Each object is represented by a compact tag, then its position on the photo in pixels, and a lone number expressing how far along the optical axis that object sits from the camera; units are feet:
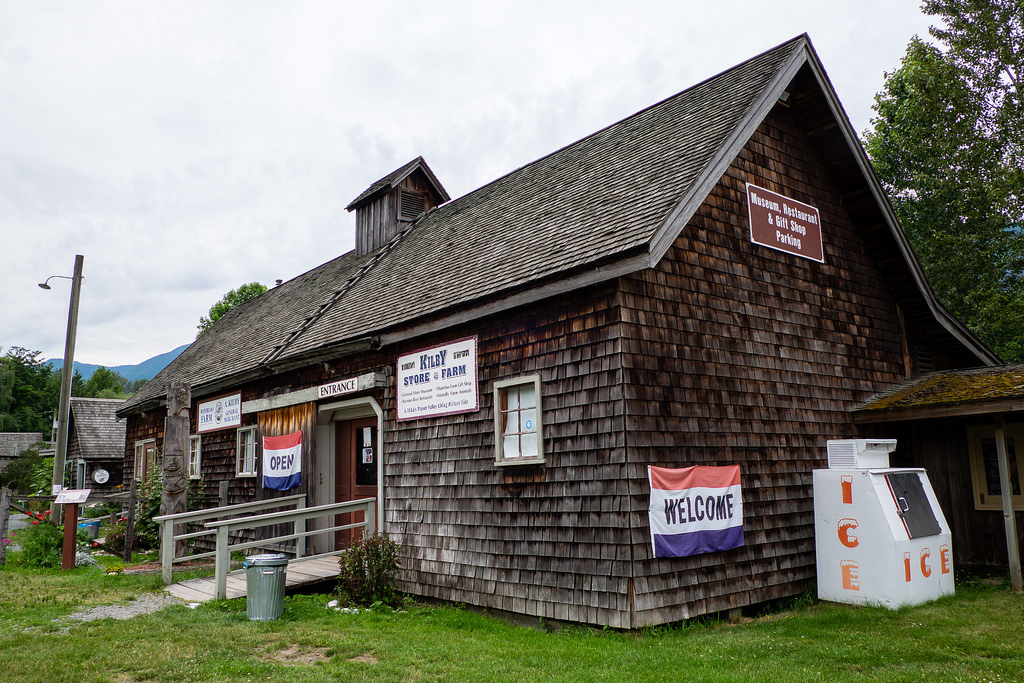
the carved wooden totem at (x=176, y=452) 39.37
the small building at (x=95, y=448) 103.09
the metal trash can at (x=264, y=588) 27.37
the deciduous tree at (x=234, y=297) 148.20
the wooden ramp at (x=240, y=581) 31.90
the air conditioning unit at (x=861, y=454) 29.76
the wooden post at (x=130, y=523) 43.01
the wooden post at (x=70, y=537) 38.14
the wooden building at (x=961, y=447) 33.06
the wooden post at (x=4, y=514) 40.35
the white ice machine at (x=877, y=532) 27.27
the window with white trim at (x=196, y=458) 53.88
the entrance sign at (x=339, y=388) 36.96
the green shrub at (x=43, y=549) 39.83
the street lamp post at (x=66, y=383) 57.67
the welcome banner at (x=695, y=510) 24.99
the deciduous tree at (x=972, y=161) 62.44
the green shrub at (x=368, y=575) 30.53
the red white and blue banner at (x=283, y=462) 41.42
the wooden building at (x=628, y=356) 25.68
